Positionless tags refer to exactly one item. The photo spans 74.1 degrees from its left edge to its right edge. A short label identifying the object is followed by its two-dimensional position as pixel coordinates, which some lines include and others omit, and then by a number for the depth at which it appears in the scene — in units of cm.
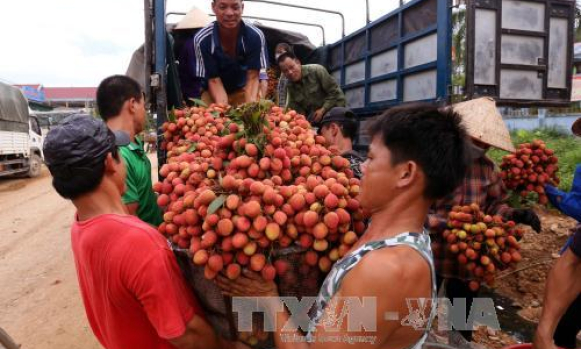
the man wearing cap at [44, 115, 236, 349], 126
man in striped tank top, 106
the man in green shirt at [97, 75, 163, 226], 248
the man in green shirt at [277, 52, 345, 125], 466
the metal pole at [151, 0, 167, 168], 314
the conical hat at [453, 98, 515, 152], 268
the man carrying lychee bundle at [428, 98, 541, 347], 266
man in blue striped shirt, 338
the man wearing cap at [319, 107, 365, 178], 316
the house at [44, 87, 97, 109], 4338
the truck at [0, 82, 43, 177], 1116
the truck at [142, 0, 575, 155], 330
